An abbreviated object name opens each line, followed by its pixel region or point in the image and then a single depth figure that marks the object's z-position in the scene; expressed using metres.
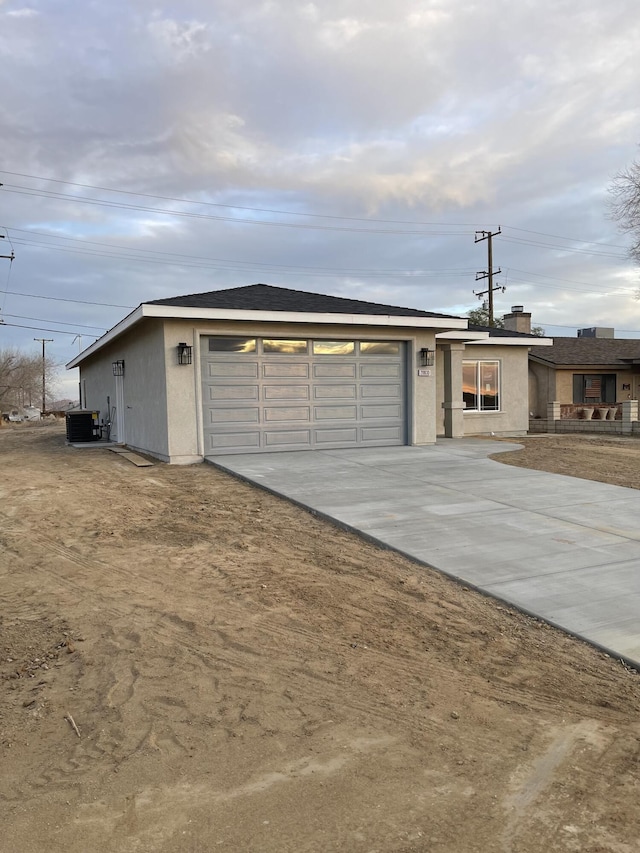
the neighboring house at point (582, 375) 25.03
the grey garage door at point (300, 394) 12.02
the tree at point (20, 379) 53.93
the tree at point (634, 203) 21.84
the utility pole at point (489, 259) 37.38
